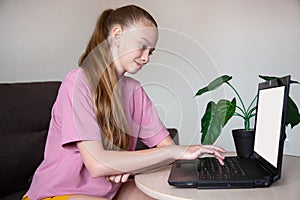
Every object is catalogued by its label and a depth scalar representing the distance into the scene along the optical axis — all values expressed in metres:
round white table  0.78
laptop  0.84
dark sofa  1.26
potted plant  1.21
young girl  0.94
